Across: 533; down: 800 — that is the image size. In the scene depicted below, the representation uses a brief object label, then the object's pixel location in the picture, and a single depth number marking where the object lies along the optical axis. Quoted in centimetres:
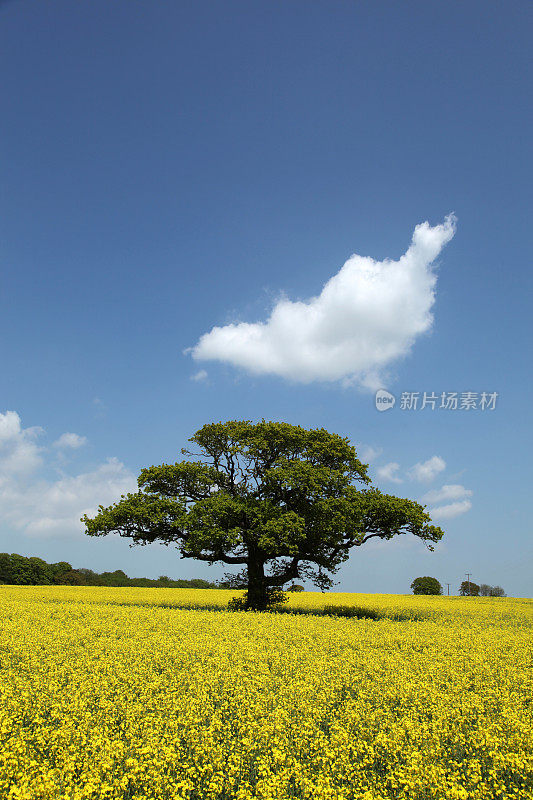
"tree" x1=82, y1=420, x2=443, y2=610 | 2681
